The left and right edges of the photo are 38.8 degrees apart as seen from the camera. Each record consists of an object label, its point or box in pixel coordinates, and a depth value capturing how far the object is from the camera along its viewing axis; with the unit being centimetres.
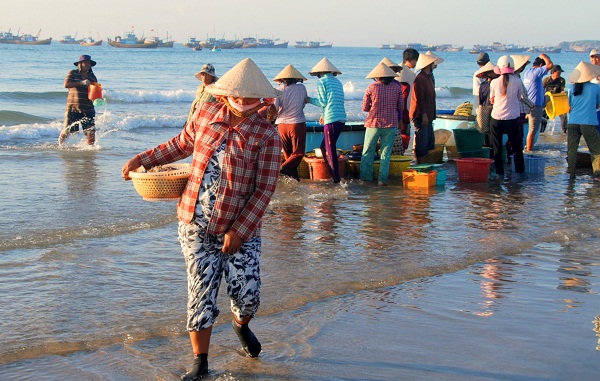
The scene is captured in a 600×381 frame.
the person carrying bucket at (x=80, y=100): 1453
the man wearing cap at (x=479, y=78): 1408
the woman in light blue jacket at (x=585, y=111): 1198
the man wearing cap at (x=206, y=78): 1010
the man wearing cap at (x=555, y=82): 1644
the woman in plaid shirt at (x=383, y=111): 1171
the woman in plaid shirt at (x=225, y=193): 466
